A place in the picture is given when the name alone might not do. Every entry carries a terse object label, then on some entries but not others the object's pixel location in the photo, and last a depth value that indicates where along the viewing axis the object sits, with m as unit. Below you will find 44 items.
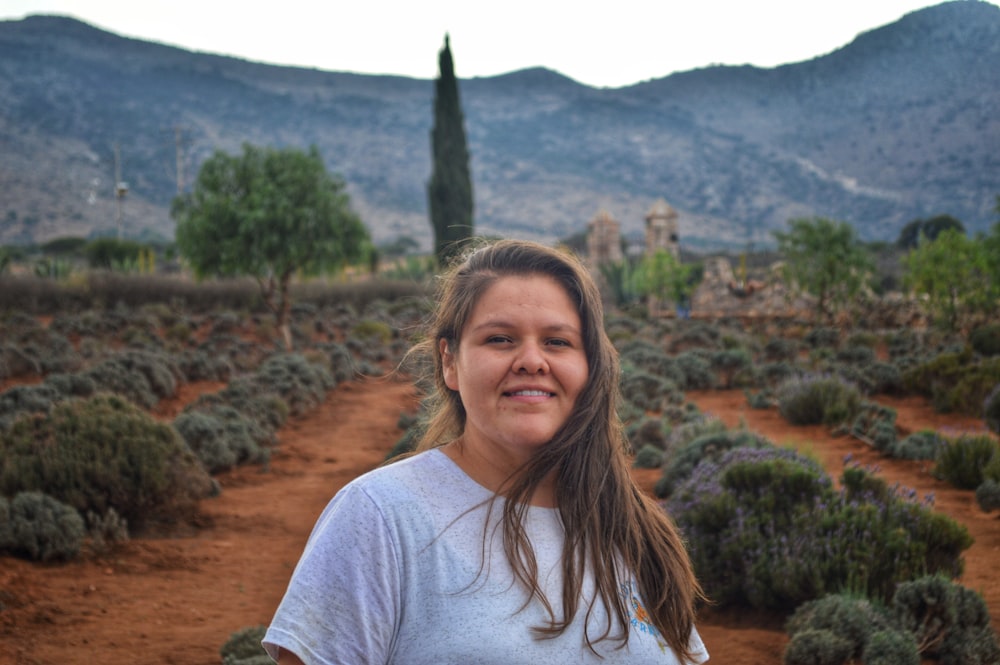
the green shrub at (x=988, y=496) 6.09
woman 1.64
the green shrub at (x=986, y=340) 12.91
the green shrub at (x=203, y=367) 14.39
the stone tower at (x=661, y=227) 33.81
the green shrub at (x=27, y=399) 9.23
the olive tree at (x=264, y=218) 18.62
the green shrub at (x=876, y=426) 8.21
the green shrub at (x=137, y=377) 11.17
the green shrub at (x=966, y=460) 6.87
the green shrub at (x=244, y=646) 3.99
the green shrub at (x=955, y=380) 9.94
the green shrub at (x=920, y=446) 7.63
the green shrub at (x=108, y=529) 6.09
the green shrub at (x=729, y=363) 14.18
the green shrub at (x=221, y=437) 8.68
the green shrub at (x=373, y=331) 21.48
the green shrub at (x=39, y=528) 5.61
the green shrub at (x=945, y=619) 3.82
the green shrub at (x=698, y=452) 6.60
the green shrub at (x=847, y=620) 3.84
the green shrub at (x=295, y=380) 12.87
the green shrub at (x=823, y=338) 17.62
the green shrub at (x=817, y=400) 9.70
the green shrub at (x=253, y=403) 10.99
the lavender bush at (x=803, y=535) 4.48
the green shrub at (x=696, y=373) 13.72
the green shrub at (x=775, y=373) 13.11
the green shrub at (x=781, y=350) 16.11
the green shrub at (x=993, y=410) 8.39
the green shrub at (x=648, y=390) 11.42
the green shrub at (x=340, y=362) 16.28
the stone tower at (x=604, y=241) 37.34
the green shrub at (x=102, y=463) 6.41
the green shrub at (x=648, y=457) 7.96
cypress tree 34.62
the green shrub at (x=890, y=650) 3.60
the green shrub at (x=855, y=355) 14.44
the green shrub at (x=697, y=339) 18.67
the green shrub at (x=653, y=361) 13.65
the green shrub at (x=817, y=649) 3.77
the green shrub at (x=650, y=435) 8.66
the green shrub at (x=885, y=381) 11.89
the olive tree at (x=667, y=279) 27.17
